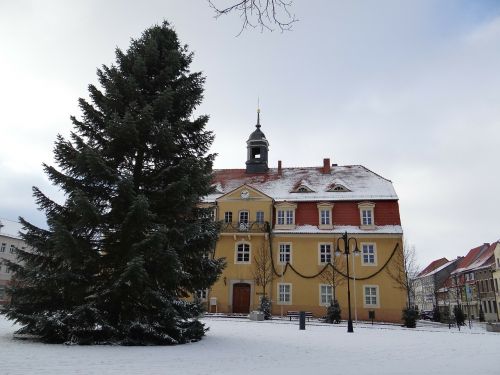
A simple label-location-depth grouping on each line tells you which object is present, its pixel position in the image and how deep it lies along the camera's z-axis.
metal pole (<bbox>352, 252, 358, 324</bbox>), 30.47
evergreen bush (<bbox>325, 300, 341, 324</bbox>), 25.98
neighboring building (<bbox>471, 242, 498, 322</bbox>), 57.12
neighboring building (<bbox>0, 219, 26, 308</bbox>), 52.69
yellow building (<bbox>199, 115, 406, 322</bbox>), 31.67
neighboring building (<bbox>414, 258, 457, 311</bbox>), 83.38
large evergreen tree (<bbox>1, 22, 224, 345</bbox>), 10.55
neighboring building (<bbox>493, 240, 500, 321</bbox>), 54.98
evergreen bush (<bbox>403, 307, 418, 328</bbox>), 25.78
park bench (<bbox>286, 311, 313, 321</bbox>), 29.98
